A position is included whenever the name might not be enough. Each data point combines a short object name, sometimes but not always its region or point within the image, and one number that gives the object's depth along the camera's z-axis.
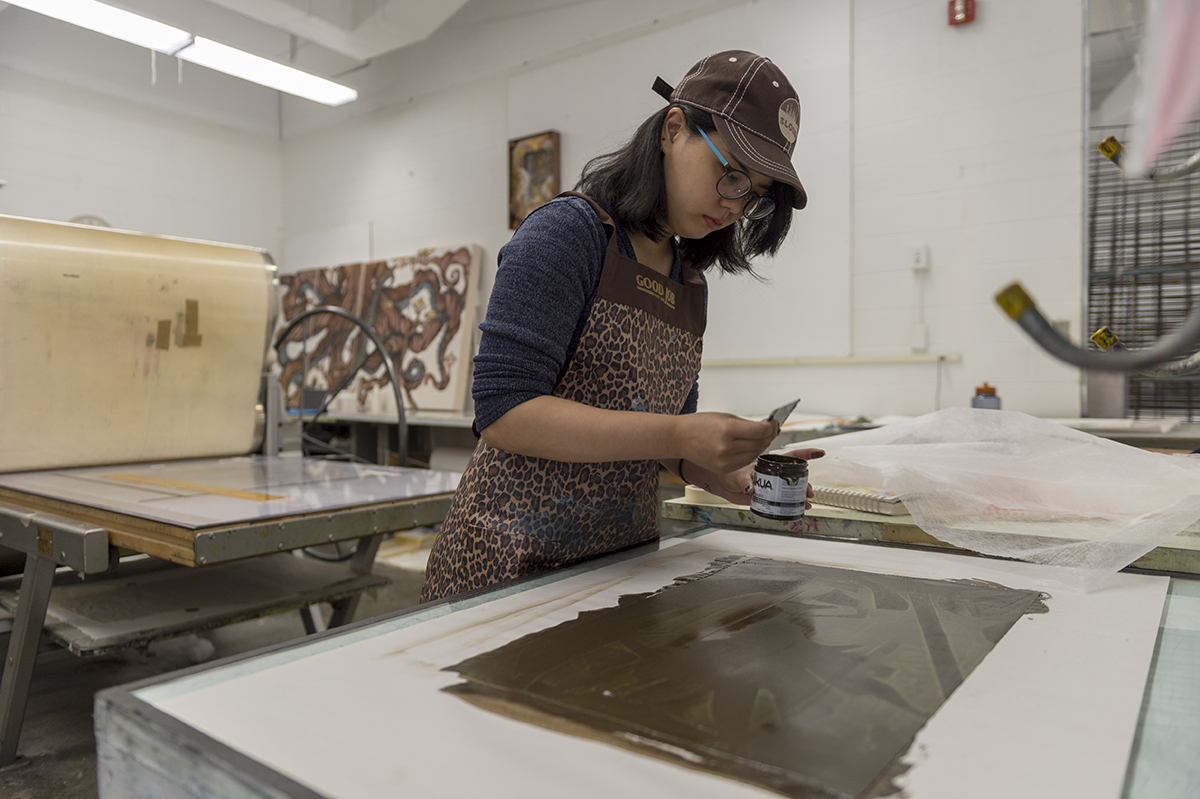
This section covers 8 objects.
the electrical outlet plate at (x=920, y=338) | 3.42
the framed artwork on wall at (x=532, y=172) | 4.77
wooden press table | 1.59
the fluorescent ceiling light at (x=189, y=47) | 4.00
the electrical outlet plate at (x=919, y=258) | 3.40
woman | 1.00
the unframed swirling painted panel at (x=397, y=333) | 5.16
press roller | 2.25
